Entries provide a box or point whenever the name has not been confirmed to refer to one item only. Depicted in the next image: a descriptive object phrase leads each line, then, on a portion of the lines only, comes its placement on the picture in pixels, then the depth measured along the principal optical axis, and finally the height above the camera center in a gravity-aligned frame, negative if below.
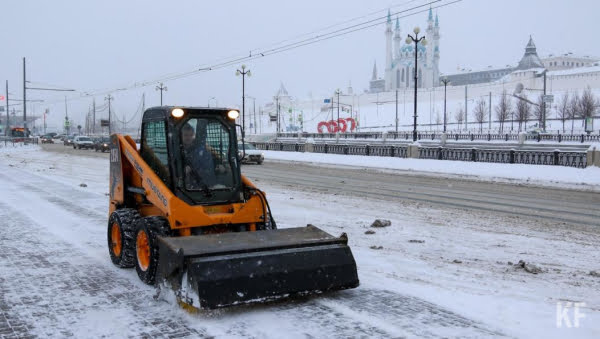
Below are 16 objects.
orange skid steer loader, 5.84 -1.11
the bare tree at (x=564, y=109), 91.97 +5.30
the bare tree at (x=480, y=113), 103.96 +5.30
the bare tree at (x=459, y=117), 110.25 +4.83
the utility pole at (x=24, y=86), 53.71 +5.07
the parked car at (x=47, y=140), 87.46 -0.08
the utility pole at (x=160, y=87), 47.34 +4.64
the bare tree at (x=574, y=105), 88.94 +5.80
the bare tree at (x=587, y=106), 79.31 +5.27
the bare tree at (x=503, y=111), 93.71 +5.24
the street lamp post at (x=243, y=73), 46.38 +5.55
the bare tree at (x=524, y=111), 89.28 +4.78
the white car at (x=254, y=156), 34.69 -1.01
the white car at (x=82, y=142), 59.38 -0.27
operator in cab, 7.08 -0.27
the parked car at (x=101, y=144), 51.20 -0.43
